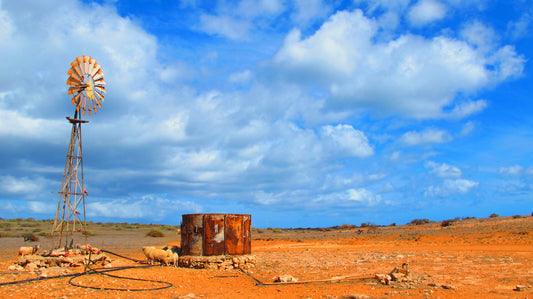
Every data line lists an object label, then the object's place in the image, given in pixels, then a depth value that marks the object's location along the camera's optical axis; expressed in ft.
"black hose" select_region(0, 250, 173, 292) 38.88
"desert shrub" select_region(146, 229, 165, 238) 137.18
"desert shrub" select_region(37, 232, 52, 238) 116.36
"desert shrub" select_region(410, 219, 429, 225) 178.36
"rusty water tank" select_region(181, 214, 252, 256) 55.31
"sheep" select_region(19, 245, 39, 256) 57.57
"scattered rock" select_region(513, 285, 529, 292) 34.35
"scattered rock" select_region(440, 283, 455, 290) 36.06
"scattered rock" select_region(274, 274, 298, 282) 42.34
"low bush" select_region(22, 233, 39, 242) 96.02
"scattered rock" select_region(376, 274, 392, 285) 38.86
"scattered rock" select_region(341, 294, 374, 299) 33.49
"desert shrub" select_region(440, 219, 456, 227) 145.76
